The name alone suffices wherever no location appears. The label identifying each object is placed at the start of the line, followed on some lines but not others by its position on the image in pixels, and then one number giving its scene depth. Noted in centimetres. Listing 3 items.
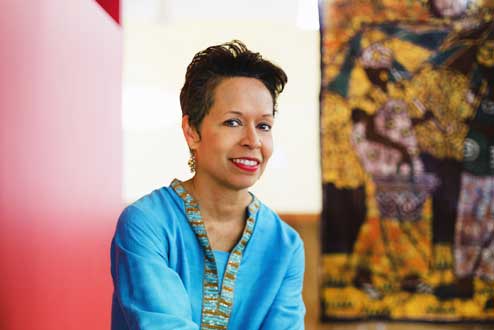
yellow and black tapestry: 363
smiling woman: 157
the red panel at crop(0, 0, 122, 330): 204
